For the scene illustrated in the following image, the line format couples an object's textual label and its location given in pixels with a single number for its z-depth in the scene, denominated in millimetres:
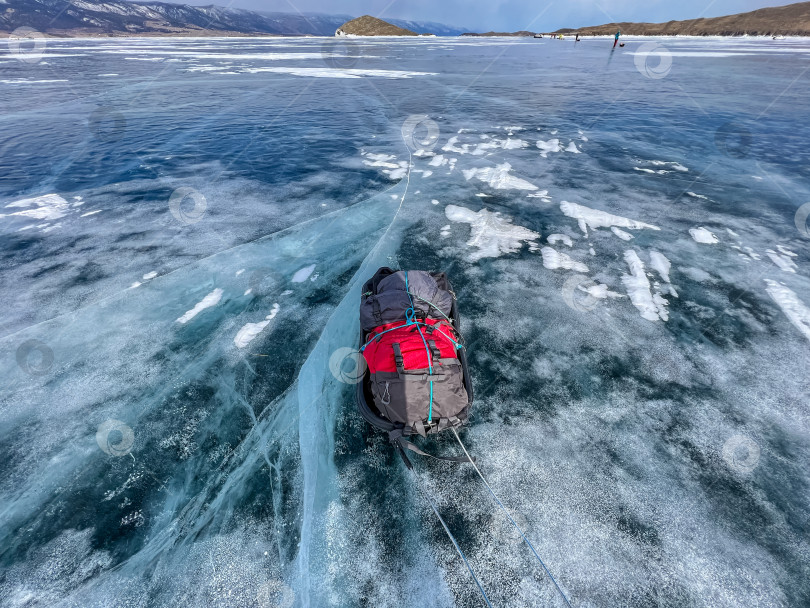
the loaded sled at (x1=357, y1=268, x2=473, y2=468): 2719
